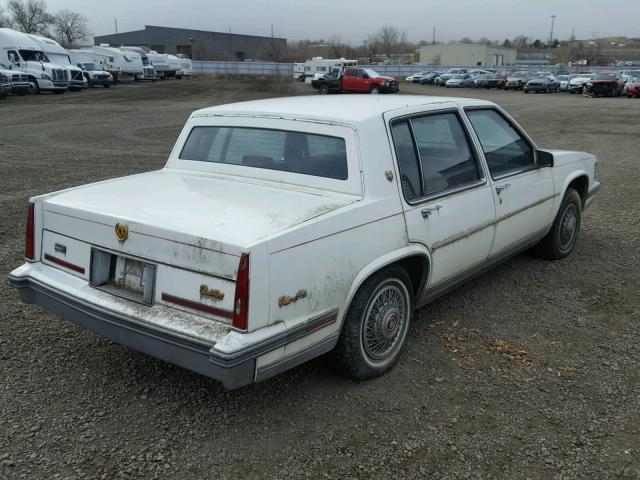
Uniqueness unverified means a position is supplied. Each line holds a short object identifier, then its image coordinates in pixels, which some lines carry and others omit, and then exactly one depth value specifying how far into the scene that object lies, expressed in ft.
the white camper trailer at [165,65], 177.88
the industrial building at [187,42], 319.27
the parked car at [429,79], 185.68
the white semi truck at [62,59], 111.86
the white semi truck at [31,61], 102.37
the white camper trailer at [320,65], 165.17
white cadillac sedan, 9.23
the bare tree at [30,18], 304.71
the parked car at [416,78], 193.16
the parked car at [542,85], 138.21
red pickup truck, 119.44
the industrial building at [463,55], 339.77
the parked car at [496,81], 156.66
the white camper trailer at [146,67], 164.55
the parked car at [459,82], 164.45
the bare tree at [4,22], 292.88
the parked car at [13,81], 95.04
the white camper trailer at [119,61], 158.30
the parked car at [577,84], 135.44
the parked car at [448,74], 175.49
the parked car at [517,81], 150.51
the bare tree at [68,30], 332.19
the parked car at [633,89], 114.83
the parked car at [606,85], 117.19
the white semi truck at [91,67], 131.44
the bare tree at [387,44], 426.51
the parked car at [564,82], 138.72
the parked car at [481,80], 160.15
